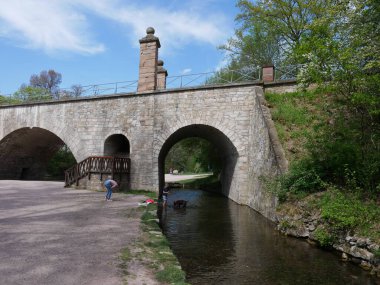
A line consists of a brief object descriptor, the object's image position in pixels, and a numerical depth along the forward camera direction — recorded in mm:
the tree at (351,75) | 8062
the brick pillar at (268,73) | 16084
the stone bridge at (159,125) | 14133
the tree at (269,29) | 21719
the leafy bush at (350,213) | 6656
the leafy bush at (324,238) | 7238
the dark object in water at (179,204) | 13742
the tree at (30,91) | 43634
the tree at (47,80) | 53062
